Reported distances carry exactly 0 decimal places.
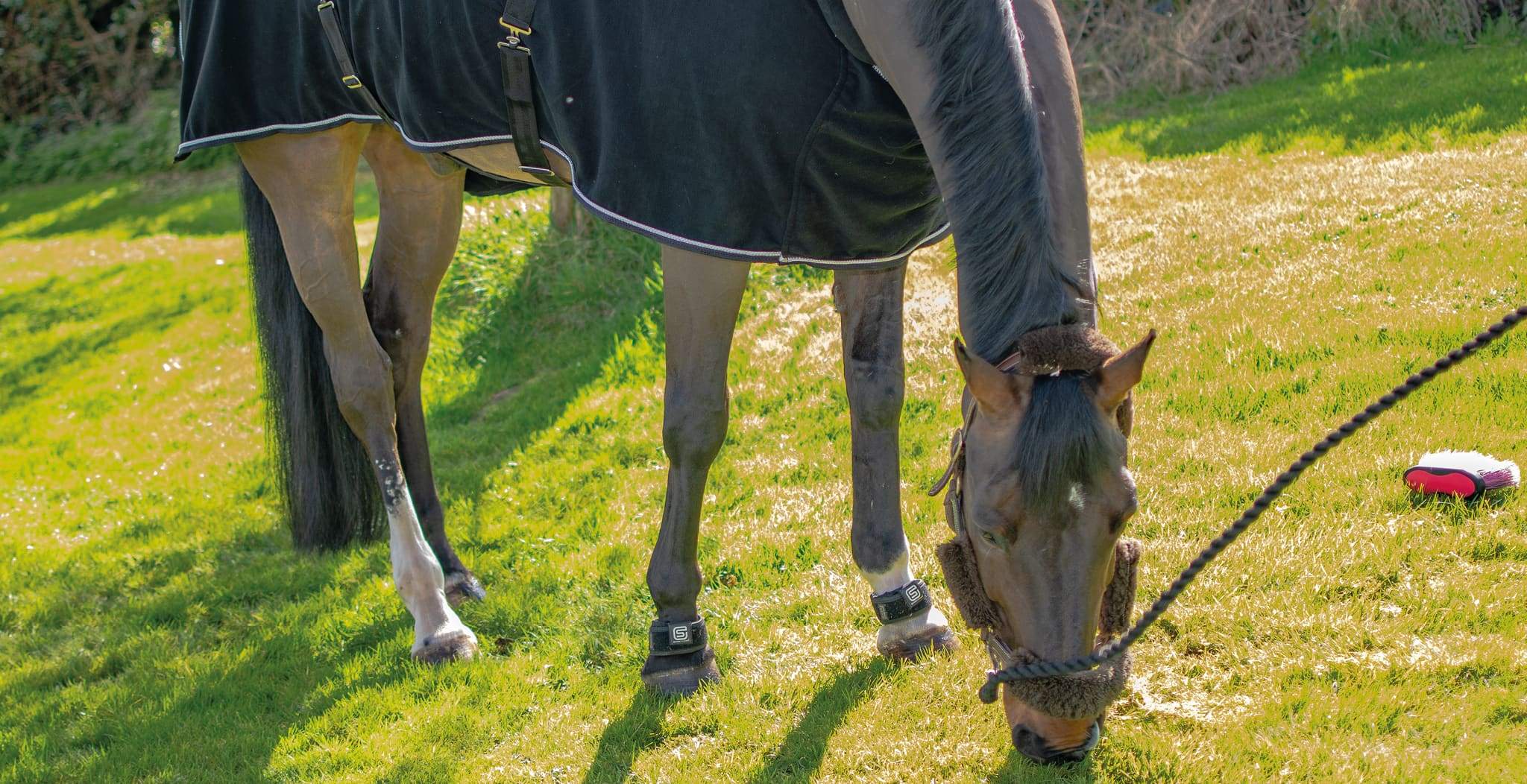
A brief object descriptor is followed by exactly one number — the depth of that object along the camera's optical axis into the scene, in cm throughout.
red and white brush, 317
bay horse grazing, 201
